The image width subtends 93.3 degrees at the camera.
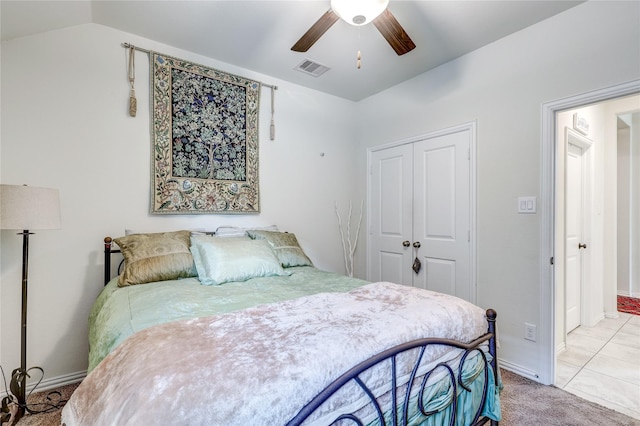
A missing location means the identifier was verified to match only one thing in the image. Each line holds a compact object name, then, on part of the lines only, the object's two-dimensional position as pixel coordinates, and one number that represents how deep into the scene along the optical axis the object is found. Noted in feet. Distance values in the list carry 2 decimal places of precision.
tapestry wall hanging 8.33
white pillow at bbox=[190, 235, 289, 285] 6.70
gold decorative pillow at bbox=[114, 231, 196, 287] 6.52
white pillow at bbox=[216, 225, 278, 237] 8.83
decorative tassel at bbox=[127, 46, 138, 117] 7.95
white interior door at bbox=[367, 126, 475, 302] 9.21
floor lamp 5.39
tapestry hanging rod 7.92
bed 2.62
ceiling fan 5.32
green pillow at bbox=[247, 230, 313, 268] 8.50
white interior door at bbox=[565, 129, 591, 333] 10.06
